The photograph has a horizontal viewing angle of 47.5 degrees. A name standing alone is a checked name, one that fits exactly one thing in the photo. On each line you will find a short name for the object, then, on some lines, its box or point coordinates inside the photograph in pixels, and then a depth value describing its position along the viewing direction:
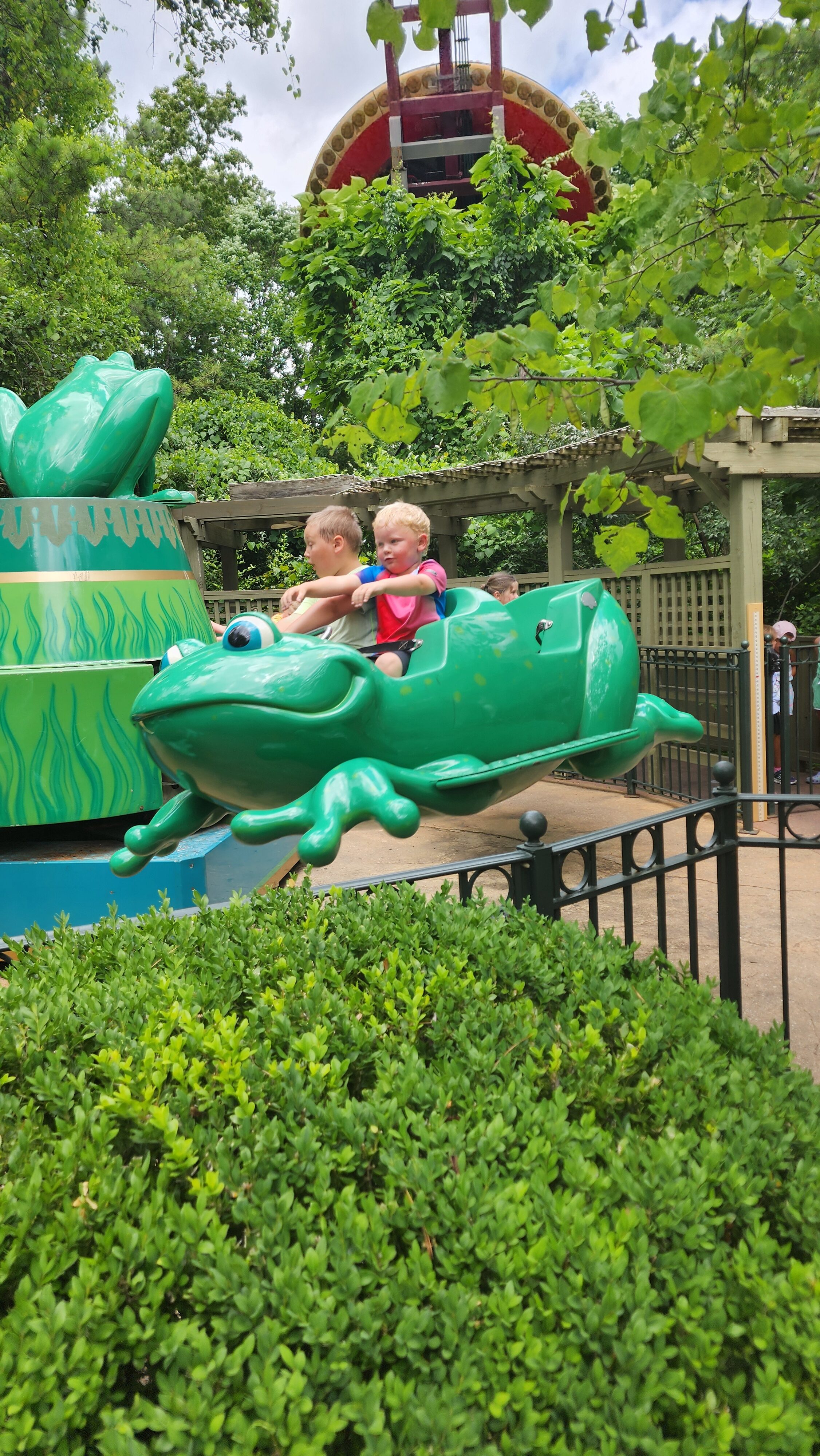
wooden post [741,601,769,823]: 7.68
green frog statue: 4.82
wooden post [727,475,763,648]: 7.57
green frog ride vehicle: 2.11
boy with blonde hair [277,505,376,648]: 2.55
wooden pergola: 7.41
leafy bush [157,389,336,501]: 14.41
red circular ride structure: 20.77
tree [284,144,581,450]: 16.92
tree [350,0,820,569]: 2.17
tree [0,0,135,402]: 13.48
